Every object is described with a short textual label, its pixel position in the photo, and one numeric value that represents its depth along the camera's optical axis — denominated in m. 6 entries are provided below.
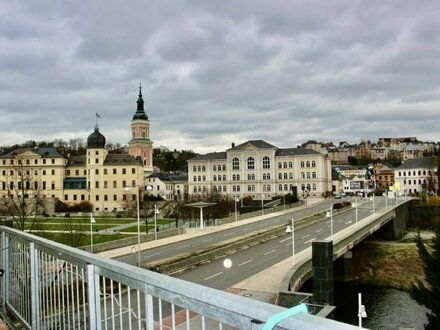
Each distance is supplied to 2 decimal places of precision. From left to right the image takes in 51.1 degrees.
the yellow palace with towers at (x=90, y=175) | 99.31
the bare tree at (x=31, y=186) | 91.00
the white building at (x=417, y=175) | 112.24
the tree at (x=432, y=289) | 24.42
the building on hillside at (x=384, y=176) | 145.04
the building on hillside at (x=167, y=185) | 112.38
